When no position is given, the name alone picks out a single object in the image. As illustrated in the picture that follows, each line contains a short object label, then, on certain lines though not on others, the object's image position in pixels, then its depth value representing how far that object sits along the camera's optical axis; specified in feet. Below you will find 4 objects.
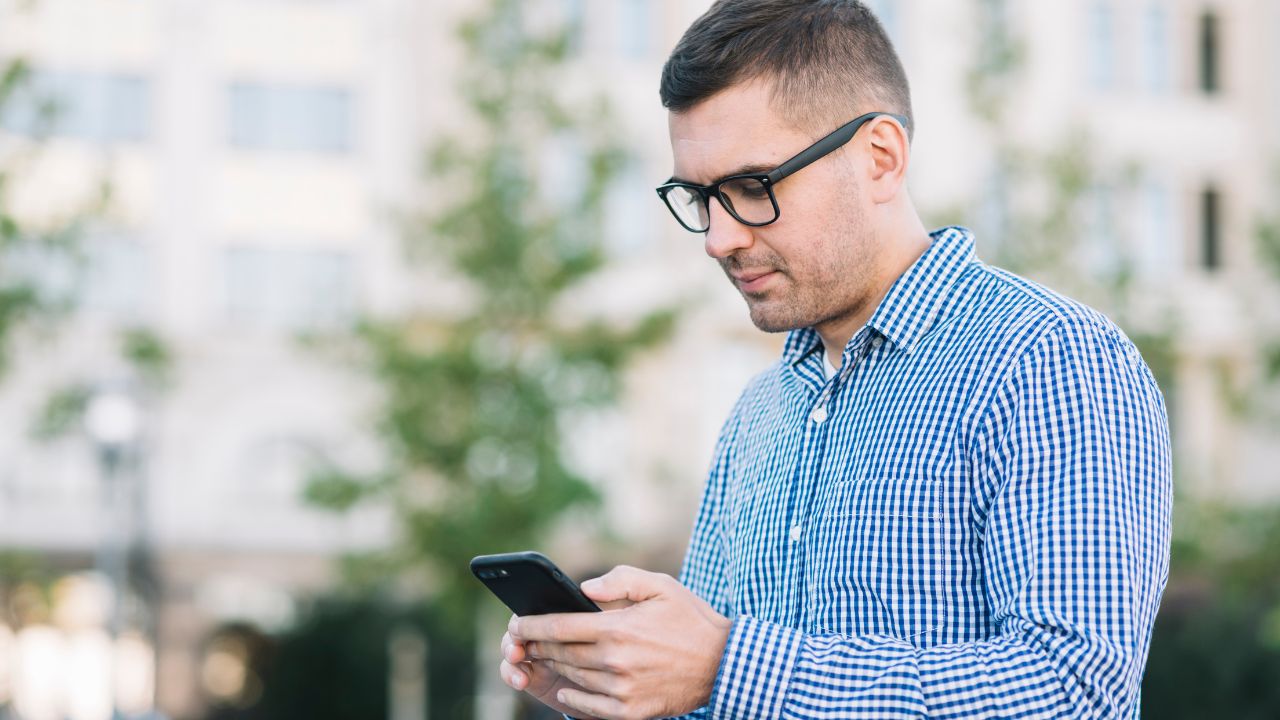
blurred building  82.23
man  6.19
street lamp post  42.22
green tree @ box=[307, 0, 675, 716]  51.60
